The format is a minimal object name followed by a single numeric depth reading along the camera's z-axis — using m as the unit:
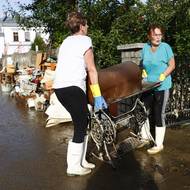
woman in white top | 2.95
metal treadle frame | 3.29
